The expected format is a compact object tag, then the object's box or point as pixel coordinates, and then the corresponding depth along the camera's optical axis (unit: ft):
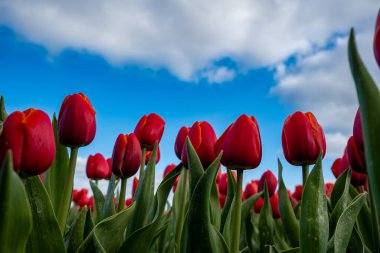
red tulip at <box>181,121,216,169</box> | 1.42
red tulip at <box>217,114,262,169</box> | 1.18
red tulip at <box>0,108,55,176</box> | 0.87
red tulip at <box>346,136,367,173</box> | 1.37
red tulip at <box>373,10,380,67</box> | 0.71
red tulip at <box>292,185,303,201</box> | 3.32
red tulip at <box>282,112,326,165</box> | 1.31
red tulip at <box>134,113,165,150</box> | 1.81
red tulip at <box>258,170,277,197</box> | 2.52
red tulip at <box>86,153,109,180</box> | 2.70
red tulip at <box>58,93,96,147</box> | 1.22
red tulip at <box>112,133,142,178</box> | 1.61
